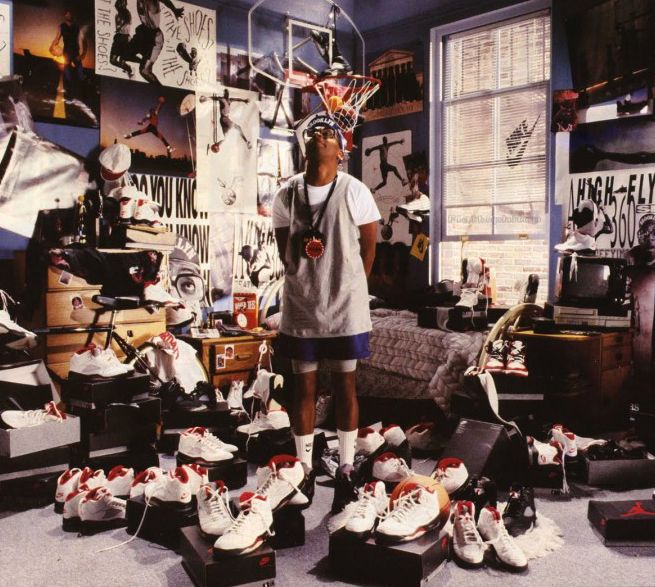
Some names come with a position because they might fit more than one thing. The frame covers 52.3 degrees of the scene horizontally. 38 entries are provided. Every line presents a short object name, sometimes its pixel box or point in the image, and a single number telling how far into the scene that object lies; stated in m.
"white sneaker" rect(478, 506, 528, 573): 2.39
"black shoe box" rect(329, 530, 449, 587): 2.24
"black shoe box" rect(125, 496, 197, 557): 2.61
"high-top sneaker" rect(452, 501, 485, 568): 2.44
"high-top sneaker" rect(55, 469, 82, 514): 2.92
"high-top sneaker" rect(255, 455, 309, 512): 2.55
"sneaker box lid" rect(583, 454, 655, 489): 3.23
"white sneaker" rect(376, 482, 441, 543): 2.30
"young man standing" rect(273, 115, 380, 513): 2.89
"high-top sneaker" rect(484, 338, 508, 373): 3.58
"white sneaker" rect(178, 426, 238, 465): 3.13
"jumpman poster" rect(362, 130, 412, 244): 6.05
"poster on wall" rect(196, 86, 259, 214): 5.29
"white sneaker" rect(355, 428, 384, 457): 3.34
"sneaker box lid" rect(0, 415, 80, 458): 2.95
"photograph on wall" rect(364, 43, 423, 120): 5.96
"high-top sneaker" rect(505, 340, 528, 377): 3.56
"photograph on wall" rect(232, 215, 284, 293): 5.58
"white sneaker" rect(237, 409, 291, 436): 3.68
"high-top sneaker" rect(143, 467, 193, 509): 2.63
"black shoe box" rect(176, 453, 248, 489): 3.14
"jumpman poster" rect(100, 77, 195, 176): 4.73
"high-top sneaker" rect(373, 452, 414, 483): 3.10
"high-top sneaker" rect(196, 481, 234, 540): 2.30
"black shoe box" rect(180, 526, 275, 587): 2.17
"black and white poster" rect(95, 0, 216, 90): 4.71
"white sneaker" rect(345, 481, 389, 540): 2.35
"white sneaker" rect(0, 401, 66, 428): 3.05
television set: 4.31
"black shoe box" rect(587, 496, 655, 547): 2.57
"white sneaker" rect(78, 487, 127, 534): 2.73
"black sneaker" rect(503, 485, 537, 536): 2.73
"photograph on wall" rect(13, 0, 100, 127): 4.30
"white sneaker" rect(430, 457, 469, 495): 2.85
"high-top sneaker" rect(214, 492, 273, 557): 2.19
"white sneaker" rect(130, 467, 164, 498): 2.82
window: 5.27
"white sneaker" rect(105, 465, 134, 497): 2.97
